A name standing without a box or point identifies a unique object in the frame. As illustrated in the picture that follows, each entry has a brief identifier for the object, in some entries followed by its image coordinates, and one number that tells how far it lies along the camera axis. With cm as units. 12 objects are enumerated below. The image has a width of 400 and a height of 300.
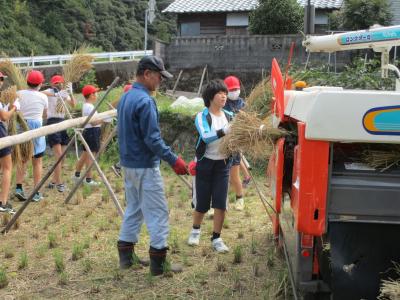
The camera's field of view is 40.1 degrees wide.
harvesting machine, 266
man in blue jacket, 416
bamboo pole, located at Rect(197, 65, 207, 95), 2022
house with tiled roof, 2605
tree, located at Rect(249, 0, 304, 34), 2053
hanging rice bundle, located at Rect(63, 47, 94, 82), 889
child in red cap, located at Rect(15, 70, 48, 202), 727
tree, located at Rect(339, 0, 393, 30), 1845
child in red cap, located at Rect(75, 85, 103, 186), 812
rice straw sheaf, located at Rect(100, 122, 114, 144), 968
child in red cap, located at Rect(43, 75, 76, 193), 783
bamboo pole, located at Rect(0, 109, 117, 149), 497
